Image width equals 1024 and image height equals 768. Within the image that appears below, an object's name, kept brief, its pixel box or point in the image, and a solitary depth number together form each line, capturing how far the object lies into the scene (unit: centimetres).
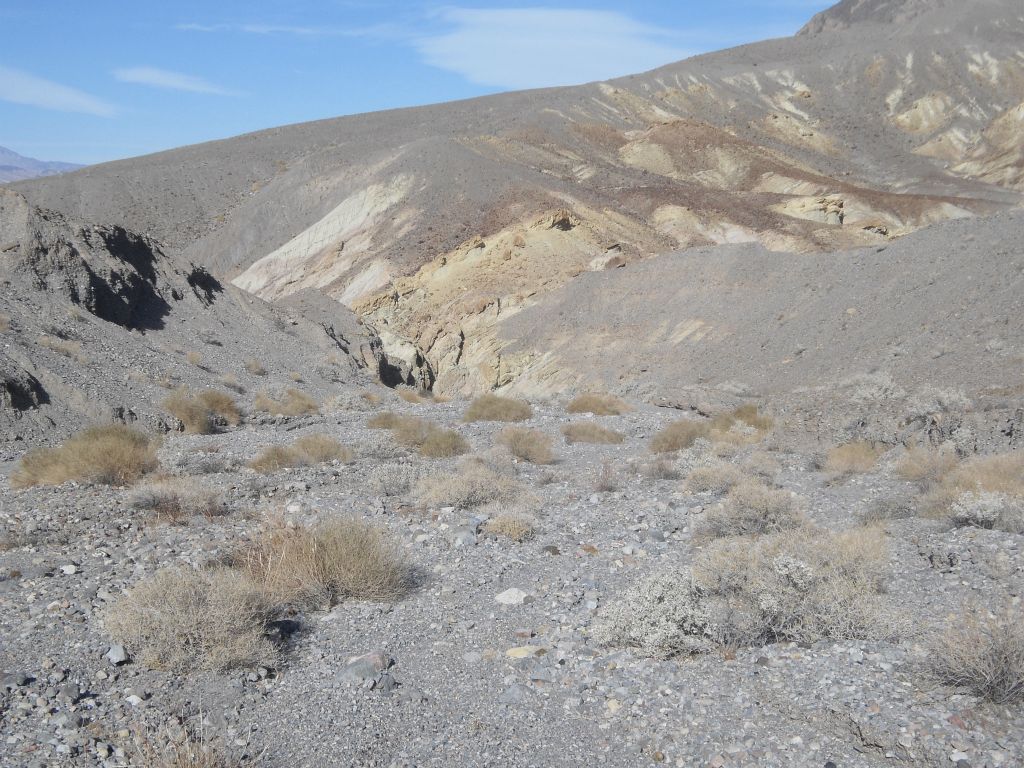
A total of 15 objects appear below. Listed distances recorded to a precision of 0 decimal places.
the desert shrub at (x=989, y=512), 754
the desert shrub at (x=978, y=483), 828
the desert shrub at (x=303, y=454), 1186
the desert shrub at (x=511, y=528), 848
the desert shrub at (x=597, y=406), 1908
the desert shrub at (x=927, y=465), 977
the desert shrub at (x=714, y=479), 1035
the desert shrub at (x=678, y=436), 1379
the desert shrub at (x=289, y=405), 1823
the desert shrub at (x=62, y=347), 1612
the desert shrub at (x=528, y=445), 1337
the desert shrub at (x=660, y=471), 1151
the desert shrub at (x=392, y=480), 1035
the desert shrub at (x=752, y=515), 847
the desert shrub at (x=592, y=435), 1512
